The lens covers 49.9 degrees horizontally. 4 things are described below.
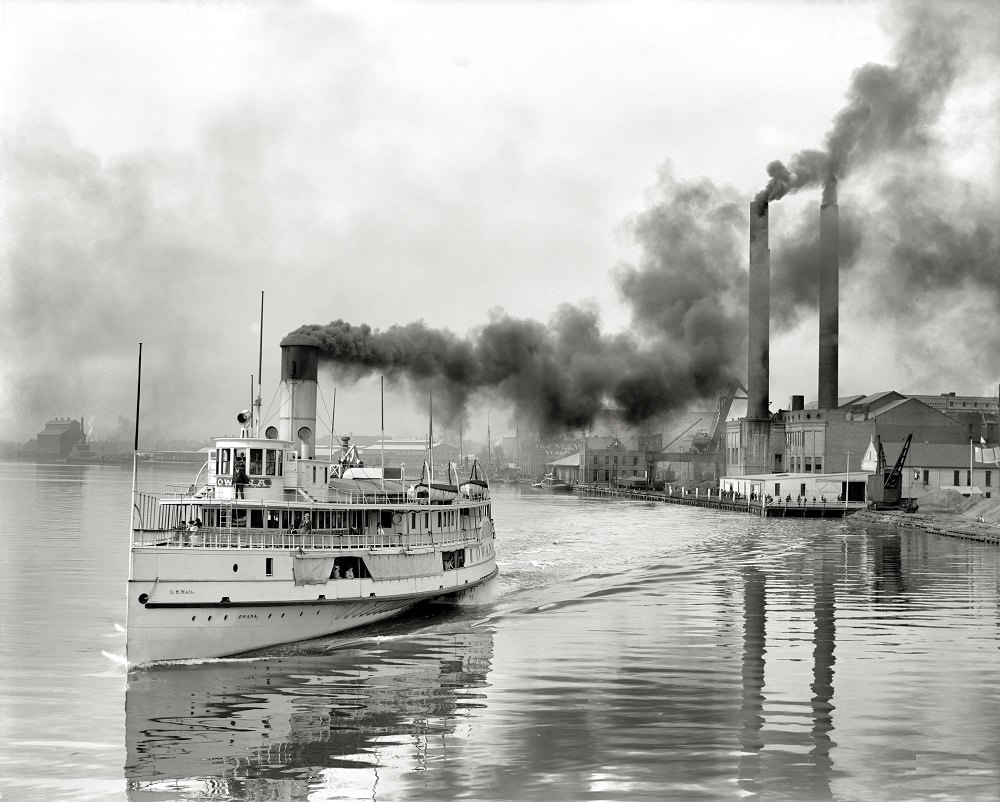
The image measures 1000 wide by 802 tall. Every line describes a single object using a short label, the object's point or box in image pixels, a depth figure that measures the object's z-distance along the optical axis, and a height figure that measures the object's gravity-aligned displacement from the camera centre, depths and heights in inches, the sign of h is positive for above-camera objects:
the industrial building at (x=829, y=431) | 4859.7 +106.7
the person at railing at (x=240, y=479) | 1391.5 -49.1
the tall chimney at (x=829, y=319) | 5177.2 +639.0
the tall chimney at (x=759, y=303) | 5369.1 +742.7
